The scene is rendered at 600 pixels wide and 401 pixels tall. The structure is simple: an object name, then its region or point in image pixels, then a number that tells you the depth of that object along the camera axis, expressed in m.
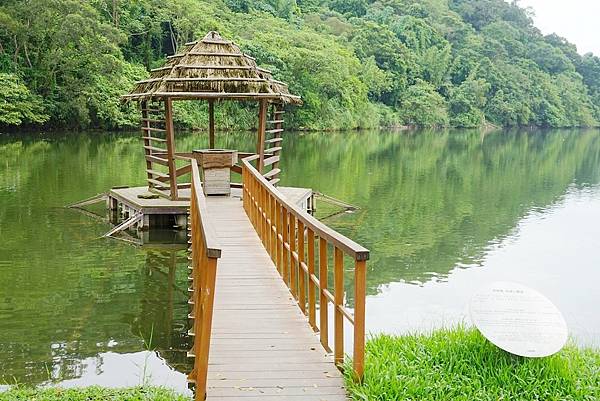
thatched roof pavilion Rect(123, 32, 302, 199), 14.20
